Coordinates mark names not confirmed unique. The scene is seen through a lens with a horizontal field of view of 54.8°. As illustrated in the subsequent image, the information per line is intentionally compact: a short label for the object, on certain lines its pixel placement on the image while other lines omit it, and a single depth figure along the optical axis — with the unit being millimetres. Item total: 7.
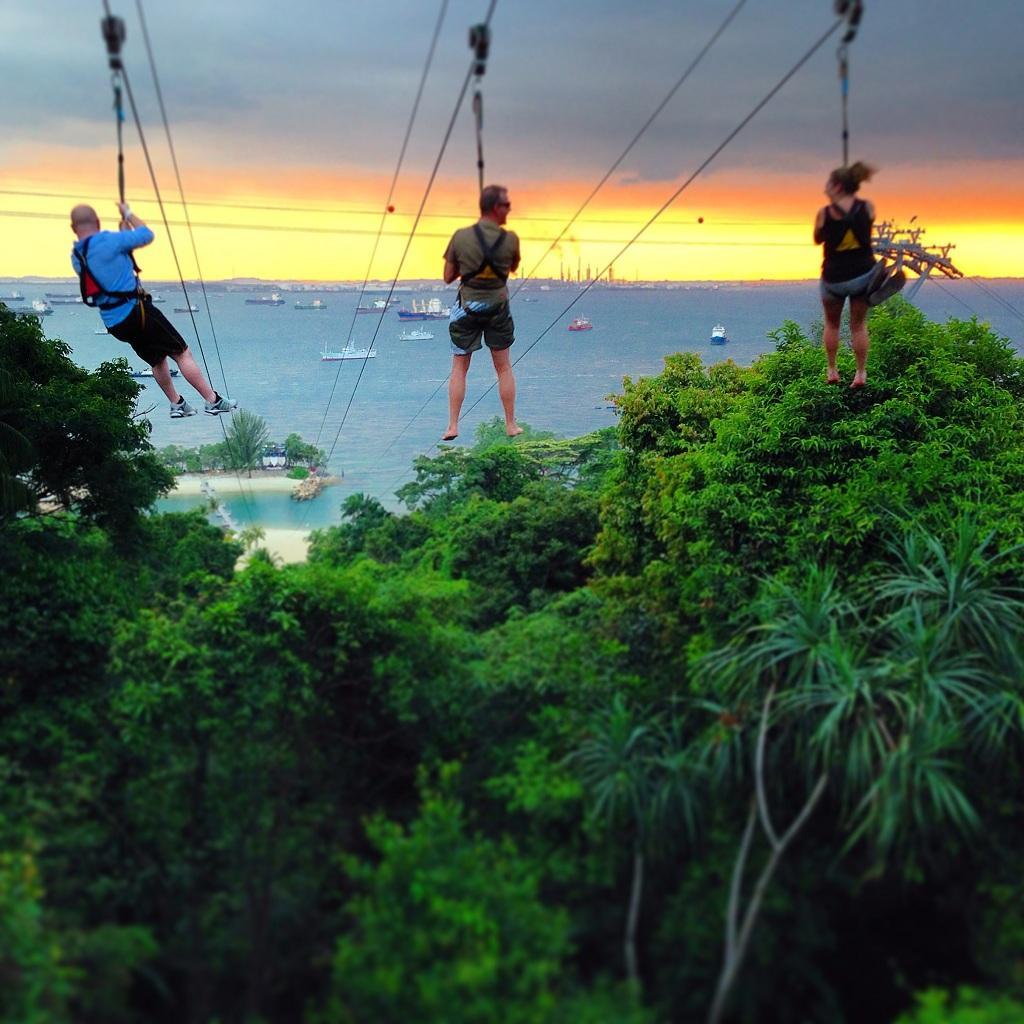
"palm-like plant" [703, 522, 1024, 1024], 7656
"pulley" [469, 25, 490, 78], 7316
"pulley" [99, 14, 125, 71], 6883
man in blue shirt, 7965
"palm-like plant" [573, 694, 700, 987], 8180
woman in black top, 7977
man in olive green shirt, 8164
